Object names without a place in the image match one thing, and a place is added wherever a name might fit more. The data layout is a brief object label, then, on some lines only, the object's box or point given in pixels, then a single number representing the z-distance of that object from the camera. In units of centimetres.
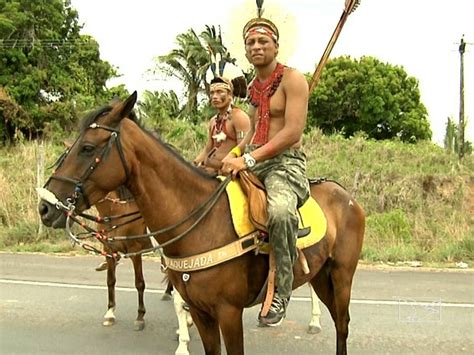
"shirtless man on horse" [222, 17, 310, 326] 321
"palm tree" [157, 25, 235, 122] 2884
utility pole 1820
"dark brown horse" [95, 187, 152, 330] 558
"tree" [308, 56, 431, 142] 3406
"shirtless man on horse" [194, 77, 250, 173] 502
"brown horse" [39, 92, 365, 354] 296
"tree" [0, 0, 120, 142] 2391
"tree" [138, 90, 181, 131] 2403
